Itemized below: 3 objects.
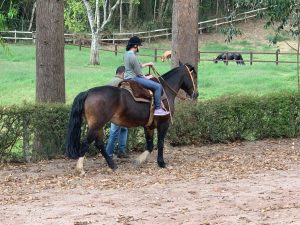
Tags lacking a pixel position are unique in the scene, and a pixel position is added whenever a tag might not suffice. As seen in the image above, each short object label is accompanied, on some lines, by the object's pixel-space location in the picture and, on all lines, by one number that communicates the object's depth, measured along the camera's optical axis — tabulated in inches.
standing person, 474.8
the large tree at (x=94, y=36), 1723.7
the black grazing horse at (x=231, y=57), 1657.2
